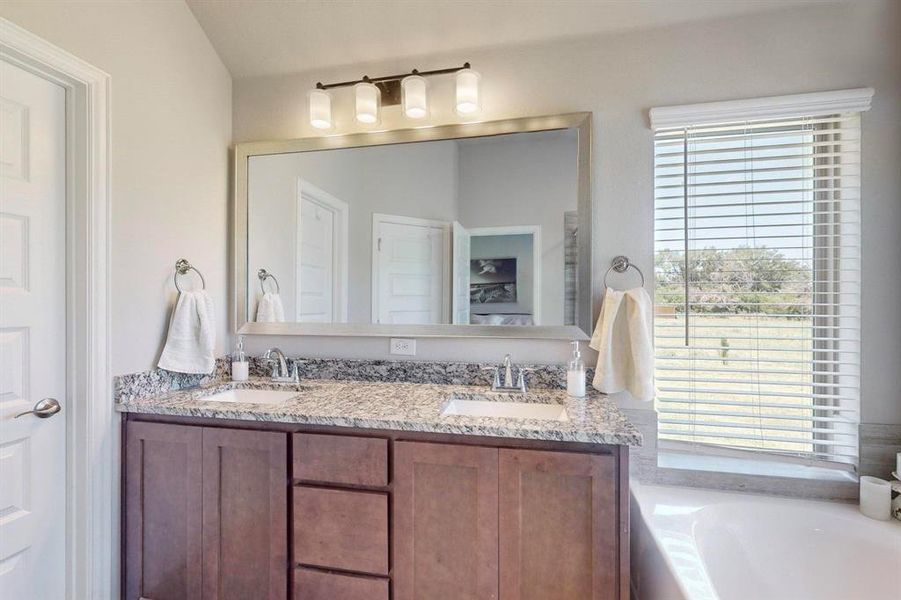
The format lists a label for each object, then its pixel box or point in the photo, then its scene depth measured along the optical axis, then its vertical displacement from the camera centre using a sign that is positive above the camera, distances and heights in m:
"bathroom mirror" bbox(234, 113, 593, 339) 1.76 +0.29
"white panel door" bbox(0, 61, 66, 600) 1.28 -0.11
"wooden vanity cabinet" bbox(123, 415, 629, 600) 1.22 -0.69
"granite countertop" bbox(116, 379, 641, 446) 1.24 -0.38
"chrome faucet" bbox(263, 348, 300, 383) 1.92 -0.33
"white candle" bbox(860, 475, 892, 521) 1.40 -0.67
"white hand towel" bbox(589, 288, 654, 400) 1.59 -0.18
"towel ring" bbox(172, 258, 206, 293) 1.75 +0.12
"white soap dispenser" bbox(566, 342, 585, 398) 1.63 -0.30
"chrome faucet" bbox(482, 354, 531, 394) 1.71 -0.34
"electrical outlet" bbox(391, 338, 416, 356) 1.90 -0.22
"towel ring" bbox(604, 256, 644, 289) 1.70 +0.14
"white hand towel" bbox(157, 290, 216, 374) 1.69 -0.16
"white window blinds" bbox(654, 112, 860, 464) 1.57 +0.06
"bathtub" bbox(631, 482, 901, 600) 1.30 -0.80
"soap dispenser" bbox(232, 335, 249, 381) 1.91 -0.32
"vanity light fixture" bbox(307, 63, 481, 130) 1.73 +0.87
